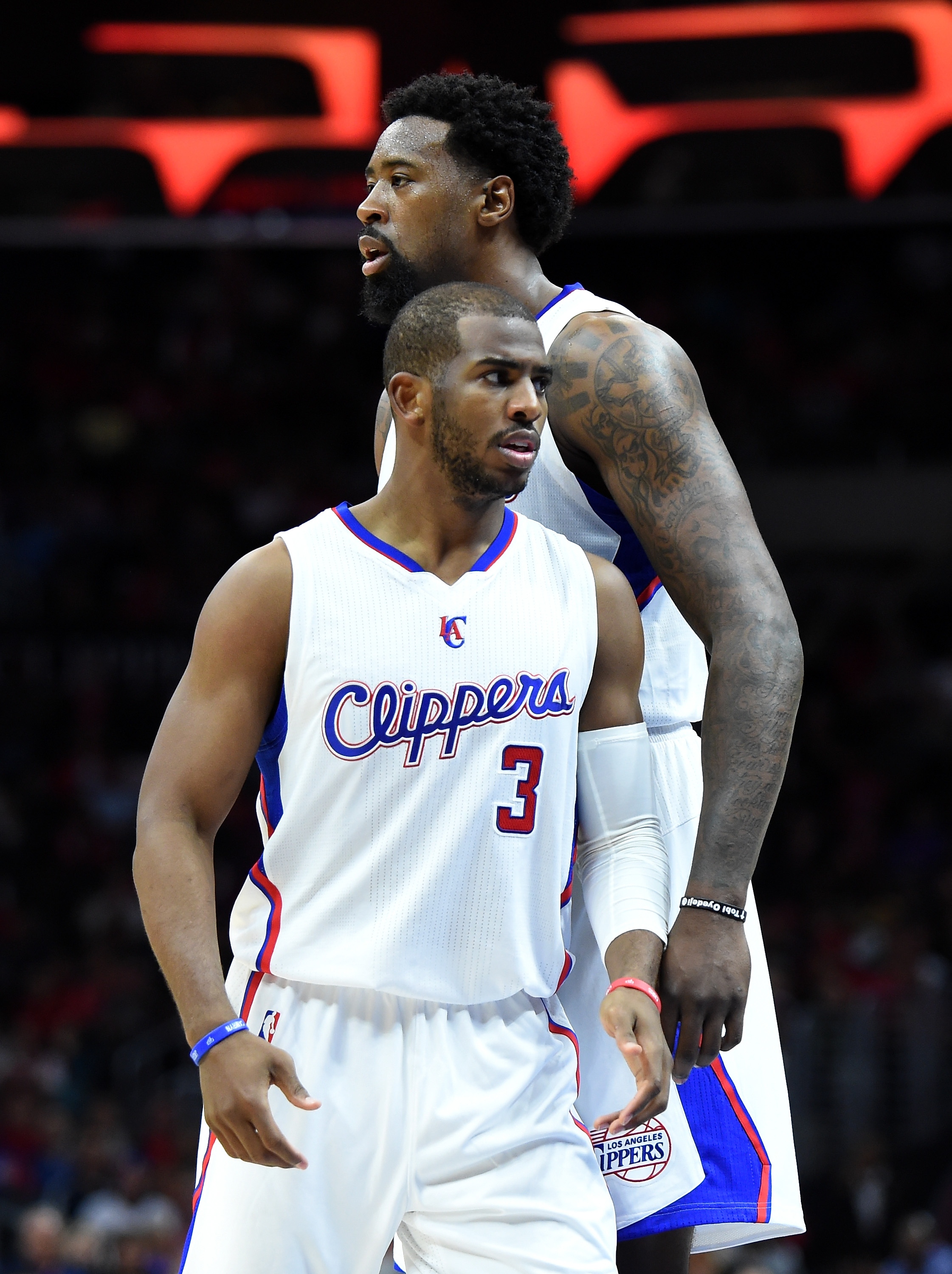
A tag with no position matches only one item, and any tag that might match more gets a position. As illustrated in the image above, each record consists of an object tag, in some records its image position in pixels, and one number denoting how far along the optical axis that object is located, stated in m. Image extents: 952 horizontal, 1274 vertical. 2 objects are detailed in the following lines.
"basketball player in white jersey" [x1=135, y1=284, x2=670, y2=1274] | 4.94
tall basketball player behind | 5.26
